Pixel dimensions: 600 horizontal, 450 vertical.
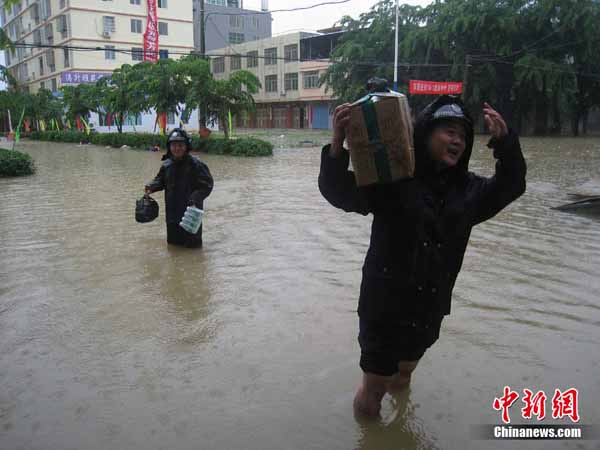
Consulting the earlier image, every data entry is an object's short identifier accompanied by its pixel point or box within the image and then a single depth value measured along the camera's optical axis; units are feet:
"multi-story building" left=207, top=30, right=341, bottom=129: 168.04
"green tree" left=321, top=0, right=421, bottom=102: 123.54
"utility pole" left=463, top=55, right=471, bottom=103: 103.88
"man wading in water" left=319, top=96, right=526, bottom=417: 7.88
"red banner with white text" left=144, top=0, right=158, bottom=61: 116.37
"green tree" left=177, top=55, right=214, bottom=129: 76.02
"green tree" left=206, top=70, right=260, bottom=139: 76.18
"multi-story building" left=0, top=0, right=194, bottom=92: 143.64
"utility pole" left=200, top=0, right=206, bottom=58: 86.83
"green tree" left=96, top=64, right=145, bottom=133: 83.92
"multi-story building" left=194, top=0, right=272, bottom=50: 205.57
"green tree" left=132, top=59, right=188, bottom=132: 78.05
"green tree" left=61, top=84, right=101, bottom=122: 109.64
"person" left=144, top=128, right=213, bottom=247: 20.44
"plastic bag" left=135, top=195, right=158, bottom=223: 21.24
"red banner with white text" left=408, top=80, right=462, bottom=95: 95.96
